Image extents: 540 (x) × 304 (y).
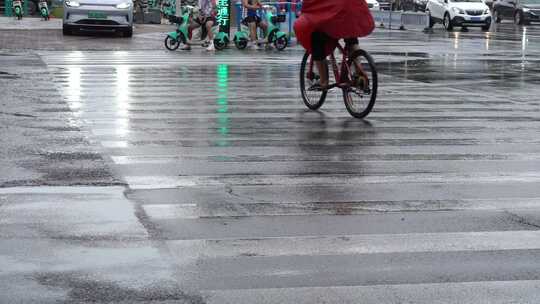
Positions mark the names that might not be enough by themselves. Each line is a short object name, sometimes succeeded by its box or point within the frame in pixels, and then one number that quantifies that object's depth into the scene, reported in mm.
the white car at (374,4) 68762
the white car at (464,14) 46406
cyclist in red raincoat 12617
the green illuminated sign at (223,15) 28844
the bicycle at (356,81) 12516
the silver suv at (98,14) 31484
